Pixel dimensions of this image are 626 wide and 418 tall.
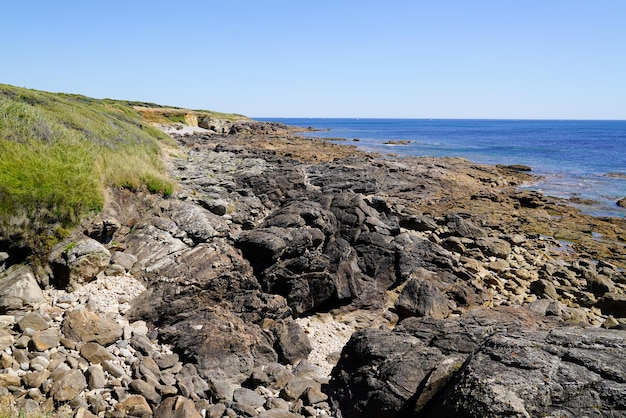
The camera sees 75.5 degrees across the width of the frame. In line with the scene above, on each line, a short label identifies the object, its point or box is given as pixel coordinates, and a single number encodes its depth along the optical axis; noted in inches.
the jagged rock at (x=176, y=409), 303.1
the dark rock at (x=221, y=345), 389.4
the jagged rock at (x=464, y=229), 969.5
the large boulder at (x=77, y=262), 429.4
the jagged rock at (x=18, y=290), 369.8
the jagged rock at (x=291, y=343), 454.6
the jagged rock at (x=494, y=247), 883.4
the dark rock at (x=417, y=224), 978.7
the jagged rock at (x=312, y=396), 359.9
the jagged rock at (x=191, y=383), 340.8
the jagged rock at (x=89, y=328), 359.9
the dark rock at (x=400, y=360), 324.2
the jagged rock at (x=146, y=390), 317.4
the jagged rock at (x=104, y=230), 487.8
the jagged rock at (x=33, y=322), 348.2
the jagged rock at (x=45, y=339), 331.0
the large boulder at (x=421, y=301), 566.9
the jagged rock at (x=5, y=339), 319.3
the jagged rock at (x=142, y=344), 377.4
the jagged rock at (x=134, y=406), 299.0
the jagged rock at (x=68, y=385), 291.7
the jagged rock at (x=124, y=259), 485.1
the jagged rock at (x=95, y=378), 313.1
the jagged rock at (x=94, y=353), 339.3
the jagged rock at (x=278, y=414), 327.3
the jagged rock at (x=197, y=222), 564.1
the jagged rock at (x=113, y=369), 331.6
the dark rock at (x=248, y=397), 349.1
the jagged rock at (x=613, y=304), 673.6
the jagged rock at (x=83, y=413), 278.5
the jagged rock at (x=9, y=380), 288.2
